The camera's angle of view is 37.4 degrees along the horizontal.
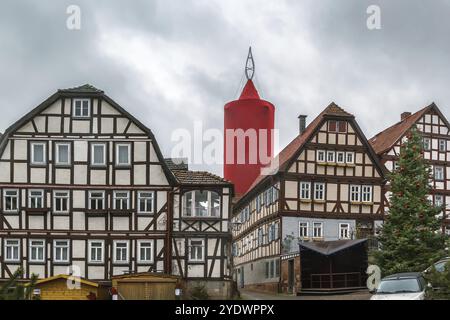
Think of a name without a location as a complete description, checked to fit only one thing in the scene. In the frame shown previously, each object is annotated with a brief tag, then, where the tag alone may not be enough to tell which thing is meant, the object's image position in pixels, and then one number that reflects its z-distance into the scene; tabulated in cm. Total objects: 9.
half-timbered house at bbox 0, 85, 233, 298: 3125
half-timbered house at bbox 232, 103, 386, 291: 3972
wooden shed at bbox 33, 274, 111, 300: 2844
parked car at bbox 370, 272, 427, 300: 1791
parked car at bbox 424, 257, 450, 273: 2227
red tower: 5584
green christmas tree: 3050
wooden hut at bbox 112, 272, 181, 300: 2920
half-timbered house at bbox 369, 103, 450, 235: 4538
